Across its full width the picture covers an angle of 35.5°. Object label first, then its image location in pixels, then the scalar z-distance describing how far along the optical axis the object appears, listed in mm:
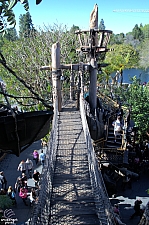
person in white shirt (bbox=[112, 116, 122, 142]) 7784
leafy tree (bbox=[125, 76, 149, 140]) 10203
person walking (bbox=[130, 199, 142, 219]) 6156
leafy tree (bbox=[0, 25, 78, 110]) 12445
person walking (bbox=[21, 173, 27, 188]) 6591
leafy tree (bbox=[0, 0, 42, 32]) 1796
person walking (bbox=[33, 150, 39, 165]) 8701
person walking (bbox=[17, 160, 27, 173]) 7105
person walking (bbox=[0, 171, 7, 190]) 6761
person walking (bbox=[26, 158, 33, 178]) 7215
